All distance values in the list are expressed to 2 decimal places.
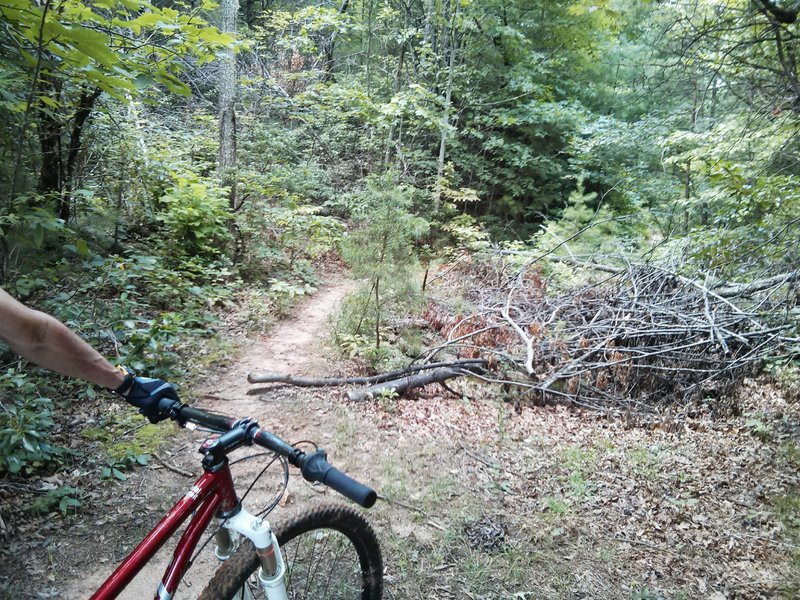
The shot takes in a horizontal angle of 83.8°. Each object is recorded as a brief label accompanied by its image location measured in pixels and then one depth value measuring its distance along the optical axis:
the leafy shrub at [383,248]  6.07
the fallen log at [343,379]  5.38
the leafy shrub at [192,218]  7.30
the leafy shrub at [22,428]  3.00
